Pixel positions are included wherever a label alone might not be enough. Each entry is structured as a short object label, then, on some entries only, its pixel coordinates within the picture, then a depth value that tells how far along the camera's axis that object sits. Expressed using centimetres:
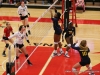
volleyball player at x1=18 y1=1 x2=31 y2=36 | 1525
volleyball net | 1434
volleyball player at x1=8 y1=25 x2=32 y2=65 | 1063
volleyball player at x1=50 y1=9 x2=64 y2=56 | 1162
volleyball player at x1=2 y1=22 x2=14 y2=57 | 1218
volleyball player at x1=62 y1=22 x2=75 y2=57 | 1193
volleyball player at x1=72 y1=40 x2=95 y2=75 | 930
